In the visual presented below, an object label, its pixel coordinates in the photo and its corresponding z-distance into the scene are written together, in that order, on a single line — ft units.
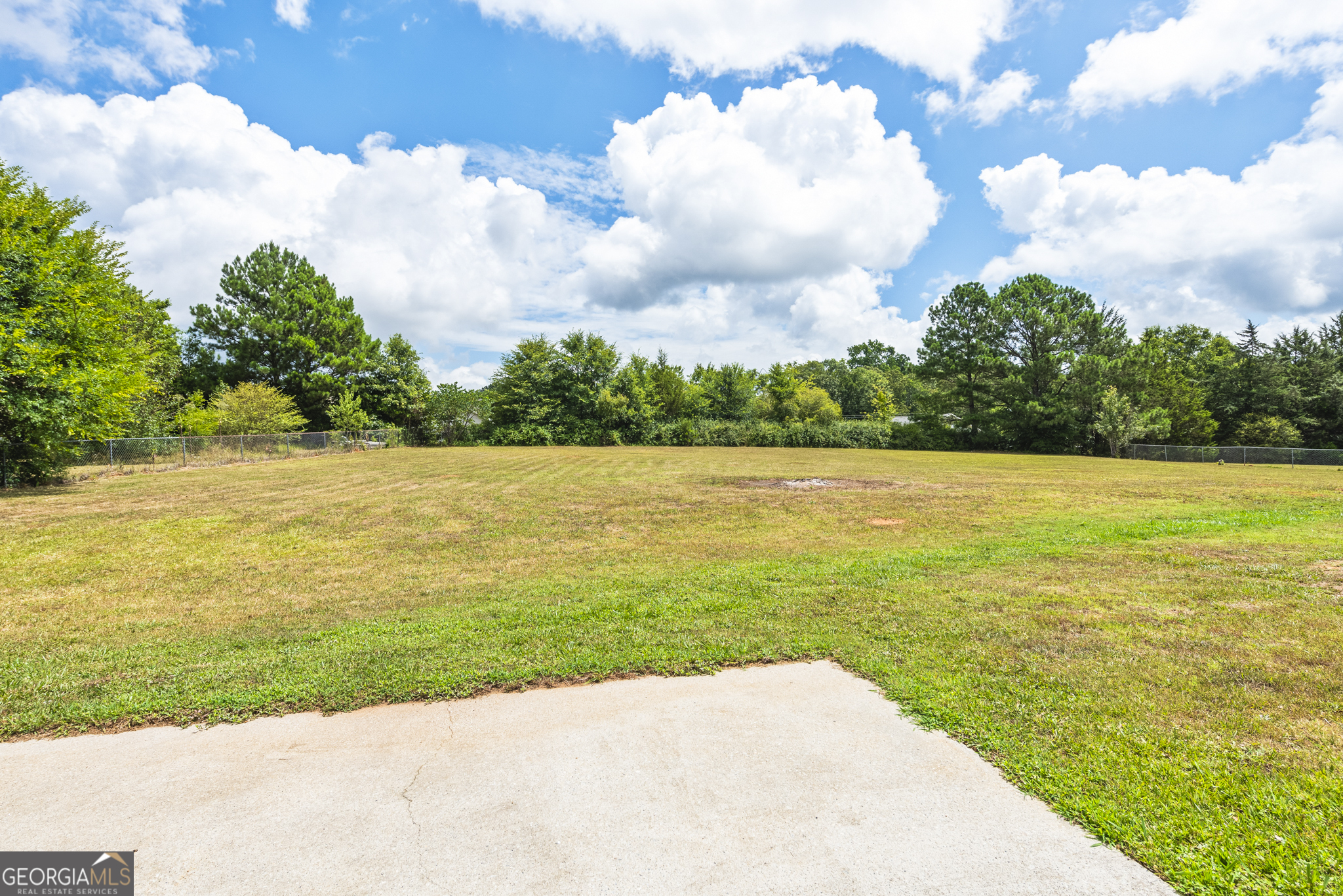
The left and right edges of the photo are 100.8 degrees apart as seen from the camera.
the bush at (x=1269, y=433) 115.94
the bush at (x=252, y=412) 108.58
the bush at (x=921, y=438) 156.87
